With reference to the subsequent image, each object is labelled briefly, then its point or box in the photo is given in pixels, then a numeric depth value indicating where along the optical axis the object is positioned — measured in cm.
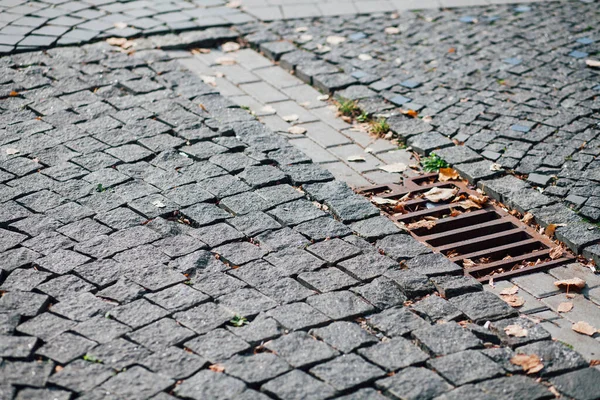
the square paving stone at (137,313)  394
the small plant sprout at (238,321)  396
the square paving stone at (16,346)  366
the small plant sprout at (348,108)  645
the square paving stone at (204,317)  393
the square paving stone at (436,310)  410
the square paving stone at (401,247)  463
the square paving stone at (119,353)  366
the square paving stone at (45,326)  382
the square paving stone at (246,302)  406
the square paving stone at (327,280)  429
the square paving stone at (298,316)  397
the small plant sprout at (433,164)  572
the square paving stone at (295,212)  490
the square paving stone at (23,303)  397
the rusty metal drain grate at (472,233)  471
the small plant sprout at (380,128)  619
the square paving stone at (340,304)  407
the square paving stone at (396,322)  397
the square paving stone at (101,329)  382
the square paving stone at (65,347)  367
